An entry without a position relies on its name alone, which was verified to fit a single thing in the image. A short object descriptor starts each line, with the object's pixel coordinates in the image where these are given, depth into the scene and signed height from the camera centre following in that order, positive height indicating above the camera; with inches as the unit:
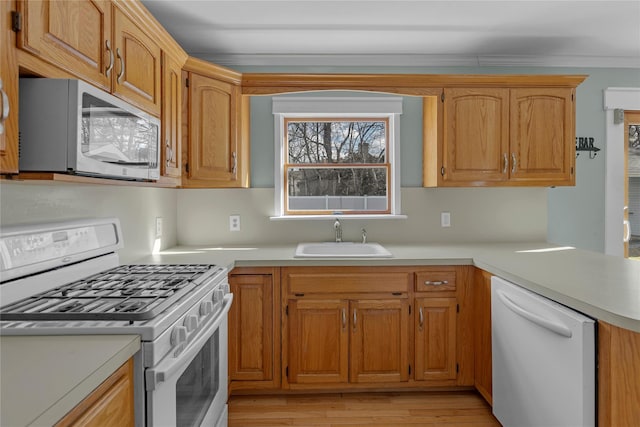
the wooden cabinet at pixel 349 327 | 92.3 -26.3
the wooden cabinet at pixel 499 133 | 106.3 +21.9
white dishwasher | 53.1 -22.9
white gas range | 43.3 -11.3
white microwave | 46.4 +10.7
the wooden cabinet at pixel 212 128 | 94.5 +21.8
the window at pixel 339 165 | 120.4 +15.2
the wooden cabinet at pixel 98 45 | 44.9 +23.5
